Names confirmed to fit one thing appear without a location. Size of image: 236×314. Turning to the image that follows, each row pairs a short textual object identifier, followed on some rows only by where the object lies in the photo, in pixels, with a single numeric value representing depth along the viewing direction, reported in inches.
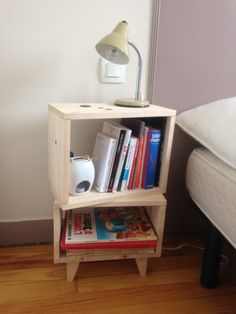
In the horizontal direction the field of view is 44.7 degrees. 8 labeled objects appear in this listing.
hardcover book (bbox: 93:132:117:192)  36.3
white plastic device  34.2
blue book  37.6
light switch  41.1
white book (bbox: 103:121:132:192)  36.4
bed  30.0
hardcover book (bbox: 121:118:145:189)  37.7
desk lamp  32.5
